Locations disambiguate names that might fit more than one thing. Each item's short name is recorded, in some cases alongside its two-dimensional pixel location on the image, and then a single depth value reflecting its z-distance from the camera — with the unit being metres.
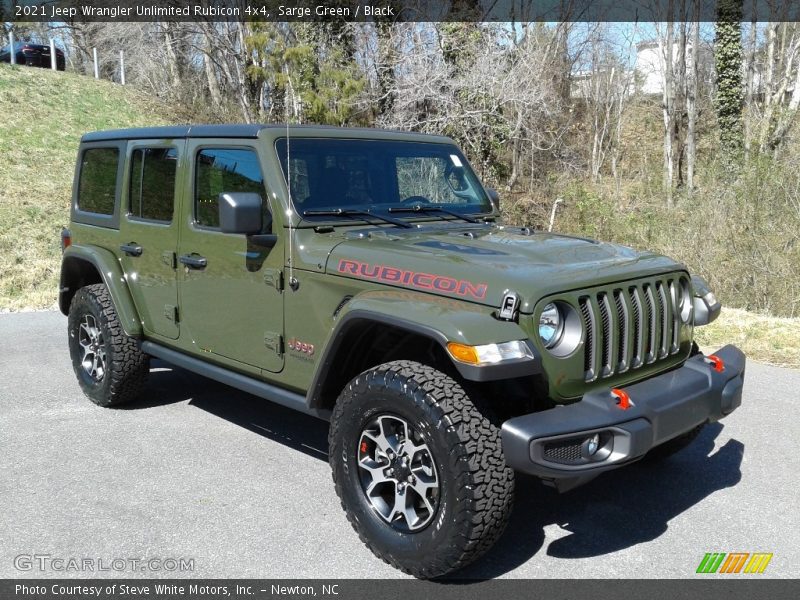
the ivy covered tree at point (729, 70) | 20.73
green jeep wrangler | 3.04
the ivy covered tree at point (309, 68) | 16.48
